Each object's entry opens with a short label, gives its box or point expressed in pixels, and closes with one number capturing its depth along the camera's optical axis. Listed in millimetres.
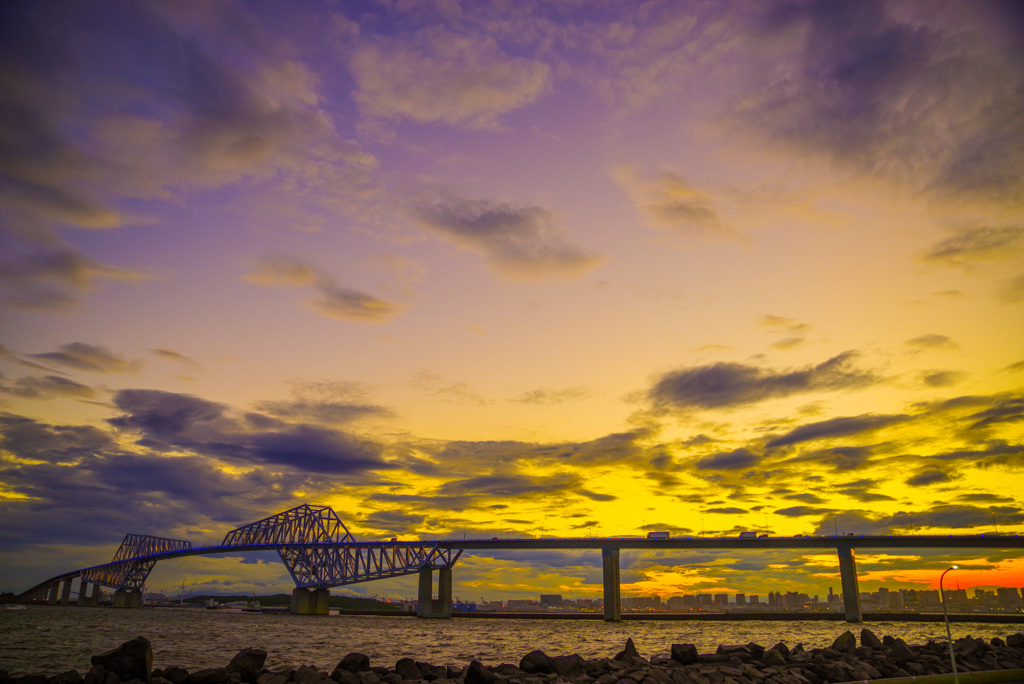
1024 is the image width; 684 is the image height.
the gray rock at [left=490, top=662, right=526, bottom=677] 38000
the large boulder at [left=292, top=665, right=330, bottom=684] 32719
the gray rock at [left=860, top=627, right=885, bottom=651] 52469
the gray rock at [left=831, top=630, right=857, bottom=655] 48766
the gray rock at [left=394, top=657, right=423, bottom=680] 37125
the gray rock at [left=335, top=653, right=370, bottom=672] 36531
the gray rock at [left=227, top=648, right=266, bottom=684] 33812
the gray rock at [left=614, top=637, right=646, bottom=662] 43225
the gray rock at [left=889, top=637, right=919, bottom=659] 45781
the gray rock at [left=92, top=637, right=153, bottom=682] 31797
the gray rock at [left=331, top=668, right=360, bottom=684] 33325
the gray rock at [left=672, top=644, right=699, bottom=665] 42500
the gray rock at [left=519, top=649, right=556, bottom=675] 38844
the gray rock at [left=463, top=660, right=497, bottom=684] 33438
